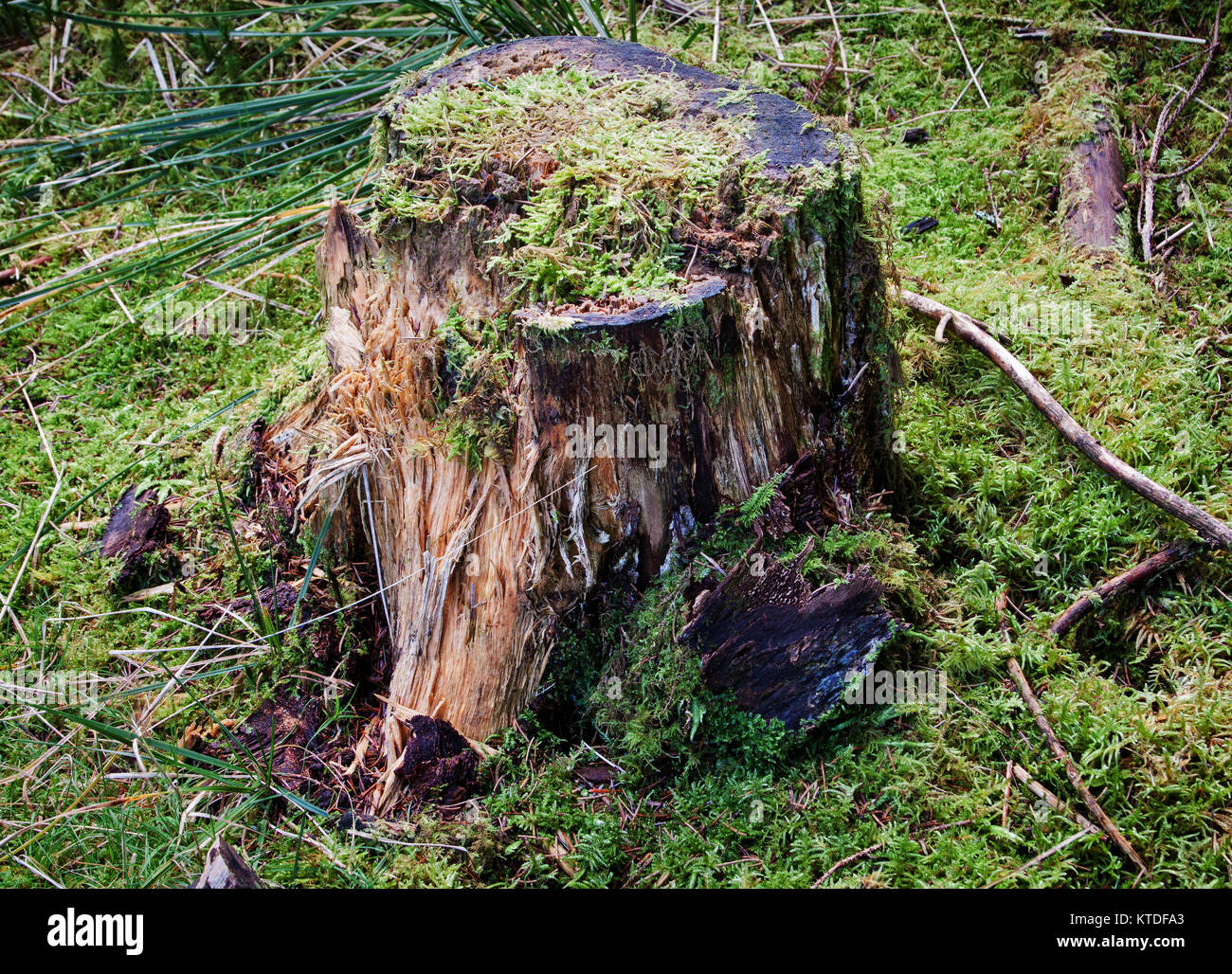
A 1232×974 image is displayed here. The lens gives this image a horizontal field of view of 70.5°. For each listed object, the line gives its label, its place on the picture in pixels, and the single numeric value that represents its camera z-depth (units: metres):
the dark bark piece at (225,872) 1.83
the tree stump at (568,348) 2.07
